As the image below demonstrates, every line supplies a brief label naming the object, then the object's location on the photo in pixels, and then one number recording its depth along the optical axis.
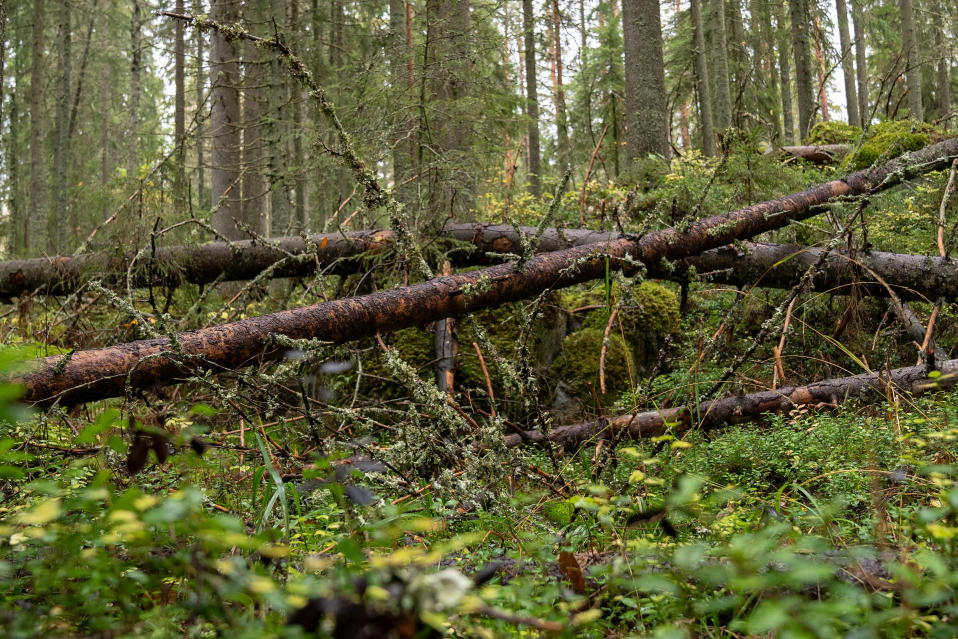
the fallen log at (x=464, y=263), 5.37
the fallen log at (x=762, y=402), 4.33
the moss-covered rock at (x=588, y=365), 5.56
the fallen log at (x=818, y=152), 12.09
